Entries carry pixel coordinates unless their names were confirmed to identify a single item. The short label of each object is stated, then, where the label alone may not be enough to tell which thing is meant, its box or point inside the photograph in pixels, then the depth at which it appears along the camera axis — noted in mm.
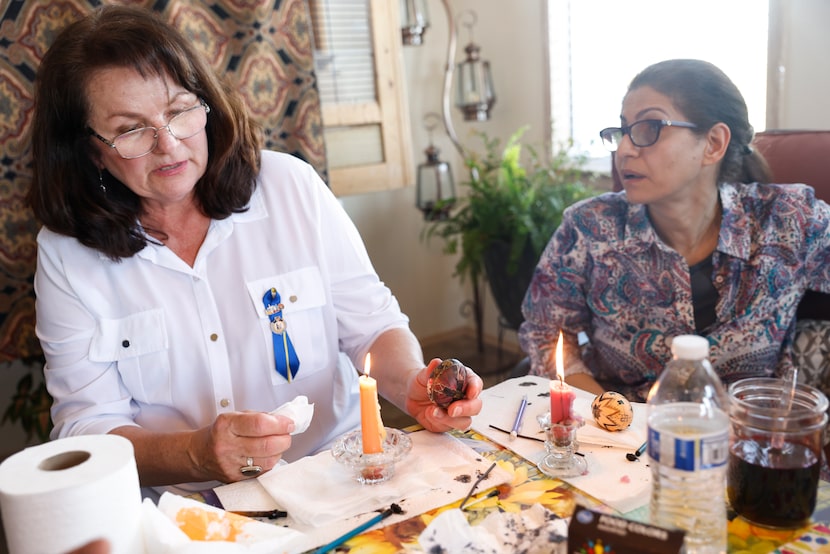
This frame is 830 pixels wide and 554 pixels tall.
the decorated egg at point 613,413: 1110
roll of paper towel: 725
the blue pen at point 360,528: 875
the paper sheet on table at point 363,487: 939
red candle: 1003
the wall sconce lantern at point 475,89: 3297
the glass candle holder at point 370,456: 1009
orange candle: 969
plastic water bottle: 758
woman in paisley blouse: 1592
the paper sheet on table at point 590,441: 960
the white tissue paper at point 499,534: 844
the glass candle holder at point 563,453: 1008
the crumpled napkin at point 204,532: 826
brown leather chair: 1637
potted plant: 2752
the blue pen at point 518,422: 1123
